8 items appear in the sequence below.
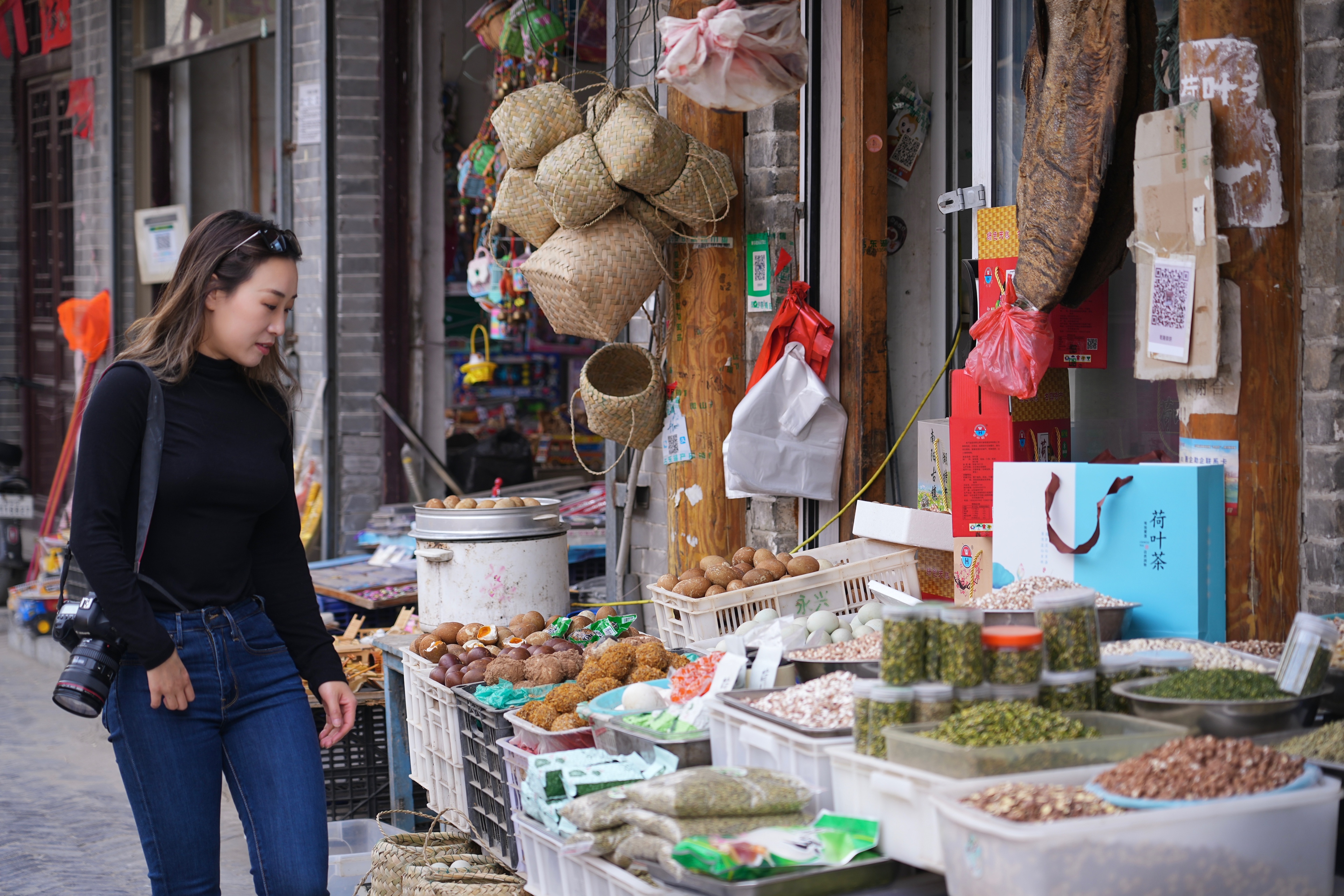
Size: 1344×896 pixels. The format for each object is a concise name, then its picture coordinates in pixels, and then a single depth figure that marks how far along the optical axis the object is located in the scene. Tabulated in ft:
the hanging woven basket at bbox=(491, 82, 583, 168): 16.98
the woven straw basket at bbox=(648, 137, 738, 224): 16.75
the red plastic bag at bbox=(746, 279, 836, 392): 16.62
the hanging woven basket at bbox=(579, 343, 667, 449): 17.72
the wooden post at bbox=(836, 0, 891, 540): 16.70
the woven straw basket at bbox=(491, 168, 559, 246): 17.42
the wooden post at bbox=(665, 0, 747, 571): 17.57
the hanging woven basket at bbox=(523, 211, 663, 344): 16.60
